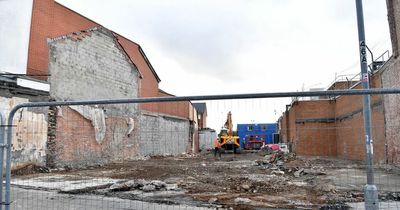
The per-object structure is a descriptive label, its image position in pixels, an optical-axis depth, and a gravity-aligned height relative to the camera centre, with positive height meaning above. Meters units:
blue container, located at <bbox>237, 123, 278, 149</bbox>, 51.47 +0.58
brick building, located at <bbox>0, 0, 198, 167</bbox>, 18.83 +3.28
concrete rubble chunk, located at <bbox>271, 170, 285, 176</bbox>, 16.83 -1.56
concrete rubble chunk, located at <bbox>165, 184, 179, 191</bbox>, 11.57 -1.50
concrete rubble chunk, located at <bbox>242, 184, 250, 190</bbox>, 11.61 -1.51
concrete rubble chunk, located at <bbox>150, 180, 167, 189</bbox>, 11.67 -1.41
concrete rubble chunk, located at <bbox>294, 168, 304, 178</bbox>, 16.22 -1.52
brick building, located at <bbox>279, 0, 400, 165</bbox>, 17.98 +1.57
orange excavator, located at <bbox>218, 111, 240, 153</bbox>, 38.09 -0.18
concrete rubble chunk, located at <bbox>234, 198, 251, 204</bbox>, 9.02 -1.53
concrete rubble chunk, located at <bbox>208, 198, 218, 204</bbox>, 9.27 -1.54
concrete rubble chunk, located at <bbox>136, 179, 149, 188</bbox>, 11.80 -1.37
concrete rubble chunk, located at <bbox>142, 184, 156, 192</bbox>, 11.29 -1.47
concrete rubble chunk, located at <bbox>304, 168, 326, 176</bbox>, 16.50 -1.50
